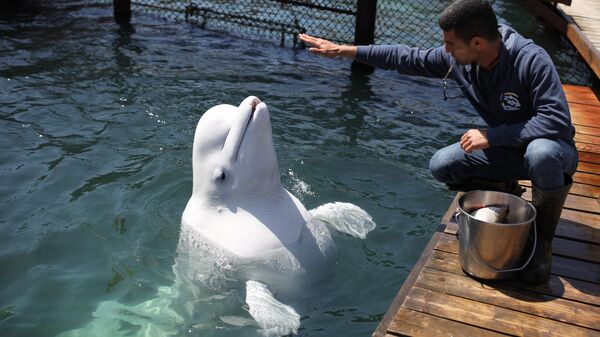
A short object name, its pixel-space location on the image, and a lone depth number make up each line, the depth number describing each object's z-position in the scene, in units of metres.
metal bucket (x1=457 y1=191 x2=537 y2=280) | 3.78
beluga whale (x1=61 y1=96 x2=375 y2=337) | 4.48
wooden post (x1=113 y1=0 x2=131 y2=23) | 11.86
